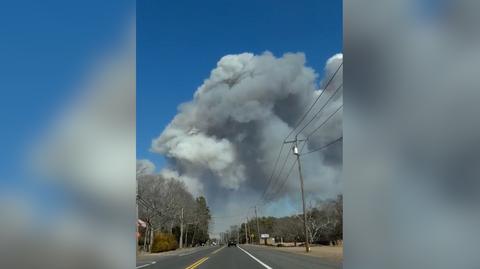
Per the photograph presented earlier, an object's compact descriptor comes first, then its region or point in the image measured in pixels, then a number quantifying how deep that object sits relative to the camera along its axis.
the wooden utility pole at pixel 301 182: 38.03
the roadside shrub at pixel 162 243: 59.72
